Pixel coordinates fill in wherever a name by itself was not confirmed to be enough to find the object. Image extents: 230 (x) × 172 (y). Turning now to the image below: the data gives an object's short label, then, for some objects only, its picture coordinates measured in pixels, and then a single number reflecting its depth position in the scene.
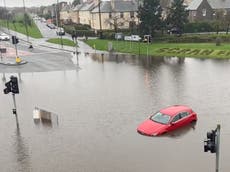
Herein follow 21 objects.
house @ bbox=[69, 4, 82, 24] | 121.19
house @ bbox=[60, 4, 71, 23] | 136.16
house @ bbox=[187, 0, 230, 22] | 88.31
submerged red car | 22.42
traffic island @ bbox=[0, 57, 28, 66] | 48.98
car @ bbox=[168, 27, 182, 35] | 70.46
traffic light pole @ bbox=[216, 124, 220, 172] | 12.48
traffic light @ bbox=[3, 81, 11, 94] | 23.73
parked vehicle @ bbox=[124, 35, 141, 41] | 69.18
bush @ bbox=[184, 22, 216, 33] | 80.03
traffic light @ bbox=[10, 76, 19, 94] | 23.56
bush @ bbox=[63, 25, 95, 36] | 86.62
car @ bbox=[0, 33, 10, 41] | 80.06
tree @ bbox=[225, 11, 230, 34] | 69.72
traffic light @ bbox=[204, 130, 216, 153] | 12.36
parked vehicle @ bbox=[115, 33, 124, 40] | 72.51
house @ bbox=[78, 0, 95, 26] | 106.75
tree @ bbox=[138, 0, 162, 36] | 67.38
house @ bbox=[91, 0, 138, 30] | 89.56
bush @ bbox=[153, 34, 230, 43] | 62.87
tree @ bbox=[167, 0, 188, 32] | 69.31
